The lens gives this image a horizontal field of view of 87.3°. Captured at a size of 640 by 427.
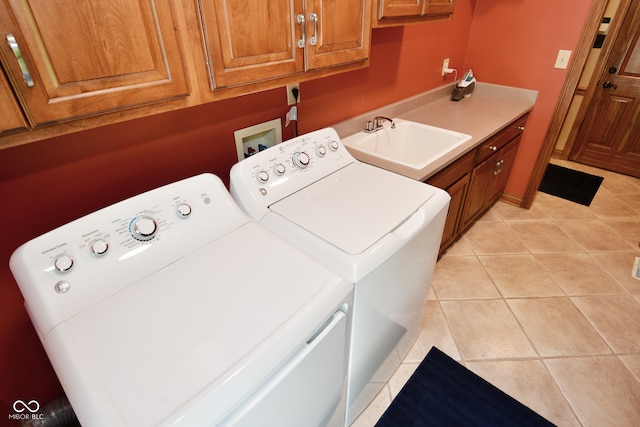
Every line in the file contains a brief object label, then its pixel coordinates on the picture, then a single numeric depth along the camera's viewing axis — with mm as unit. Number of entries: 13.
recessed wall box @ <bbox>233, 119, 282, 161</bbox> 1472
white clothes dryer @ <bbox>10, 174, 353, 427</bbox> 678
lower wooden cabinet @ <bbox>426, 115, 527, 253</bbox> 1869
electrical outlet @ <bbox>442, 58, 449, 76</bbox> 2551
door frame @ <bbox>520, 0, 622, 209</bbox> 2107
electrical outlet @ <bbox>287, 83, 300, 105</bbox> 1558
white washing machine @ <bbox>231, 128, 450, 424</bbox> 1060
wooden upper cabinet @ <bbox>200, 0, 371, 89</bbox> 882
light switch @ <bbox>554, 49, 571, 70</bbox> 2281
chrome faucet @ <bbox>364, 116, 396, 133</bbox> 1992
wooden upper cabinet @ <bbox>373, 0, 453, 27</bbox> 1358
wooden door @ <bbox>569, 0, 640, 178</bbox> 2992
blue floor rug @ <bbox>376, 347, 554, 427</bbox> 1484
